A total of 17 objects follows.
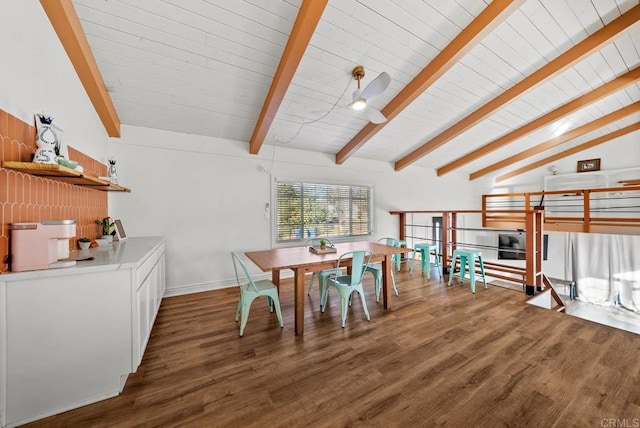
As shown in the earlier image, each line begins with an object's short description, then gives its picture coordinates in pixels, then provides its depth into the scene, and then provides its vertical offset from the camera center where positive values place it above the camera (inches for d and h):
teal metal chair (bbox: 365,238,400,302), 133.3 -35.1
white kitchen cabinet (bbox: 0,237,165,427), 55.9 -30.8
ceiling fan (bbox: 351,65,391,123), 92.0 +48.9
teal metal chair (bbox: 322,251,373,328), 105.1 -32.7
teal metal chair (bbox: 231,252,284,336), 98.1 -34.3
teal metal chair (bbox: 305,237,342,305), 125.1 -33.5
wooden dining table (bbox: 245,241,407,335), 99.3 -21.2
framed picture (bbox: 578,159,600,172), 233.5 +45.0
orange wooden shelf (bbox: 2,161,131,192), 54.8 +11.5
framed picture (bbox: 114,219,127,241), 117.0 -8.9
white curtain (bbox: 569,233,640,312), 208.7 -53.4
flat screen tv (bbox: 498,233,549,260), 276.4 -38.1
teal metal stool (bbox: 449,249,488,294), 145.9 -32.1
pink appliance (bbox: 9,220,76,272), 57.1 -7.1
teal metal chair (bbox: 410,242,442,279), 177.8 -33.1
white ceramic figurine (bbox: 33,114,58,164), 61.6 +19.9
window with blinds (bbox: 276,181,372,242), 181.5 +2.1
